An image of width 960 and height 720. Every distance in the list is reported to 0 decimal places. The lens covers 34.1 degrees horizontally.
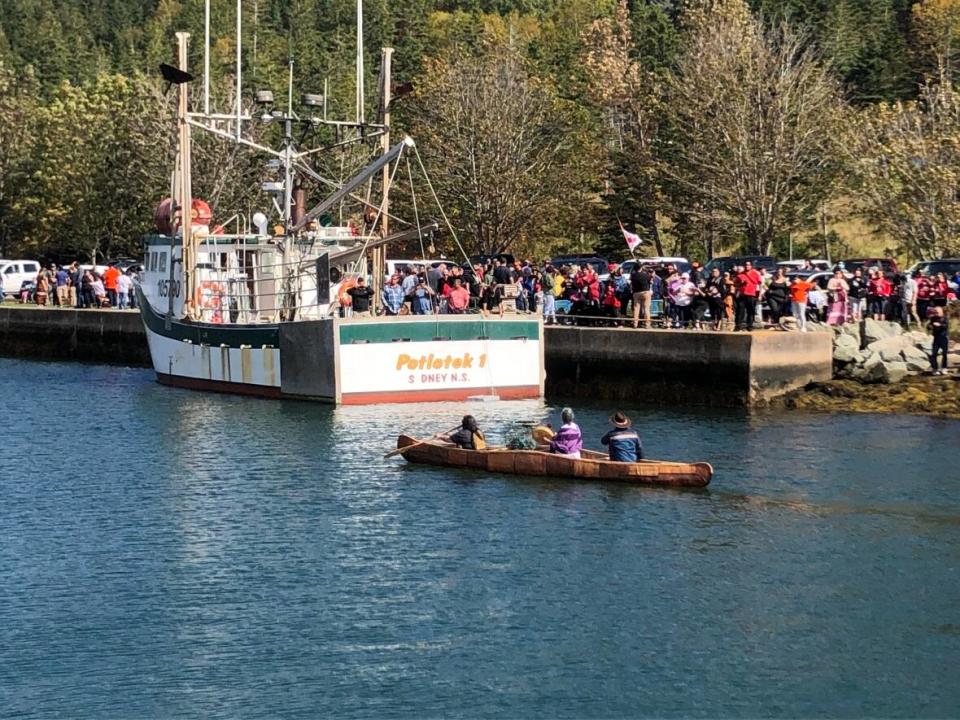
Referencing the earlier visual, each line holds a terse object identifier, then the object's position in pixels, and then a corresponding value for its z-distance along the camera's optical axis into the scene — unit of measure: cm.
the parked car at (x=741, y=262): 5597
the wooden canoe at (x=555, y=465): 3012
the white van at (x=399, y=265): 5980
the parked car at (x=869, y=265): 5222
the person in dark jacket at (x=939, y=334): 4131
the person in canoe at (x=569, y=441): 3112
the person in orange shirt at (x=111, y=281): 6109
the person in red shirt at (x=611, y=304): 4603
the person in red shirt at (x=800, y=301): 4259
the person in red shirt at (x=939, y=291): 4437
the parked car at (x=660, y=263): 5216
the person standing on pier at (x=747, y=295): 4219
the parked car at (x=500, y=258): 6406
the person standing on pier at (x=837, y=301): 4566
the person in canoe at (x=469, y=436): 3241
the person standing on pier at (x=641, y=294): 4359
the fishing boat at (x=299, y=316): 4091
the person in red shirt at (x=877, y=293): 4656
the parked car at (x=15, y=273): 7462
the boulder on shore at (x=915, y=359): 4247
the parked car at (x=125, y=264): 6938
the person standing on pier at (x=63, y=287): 6391
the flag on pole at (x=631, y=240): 4919
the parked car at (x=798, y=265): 5709
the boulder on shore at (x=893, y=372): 4166
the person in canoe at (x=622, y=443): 3033
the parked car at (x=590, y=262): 5962
